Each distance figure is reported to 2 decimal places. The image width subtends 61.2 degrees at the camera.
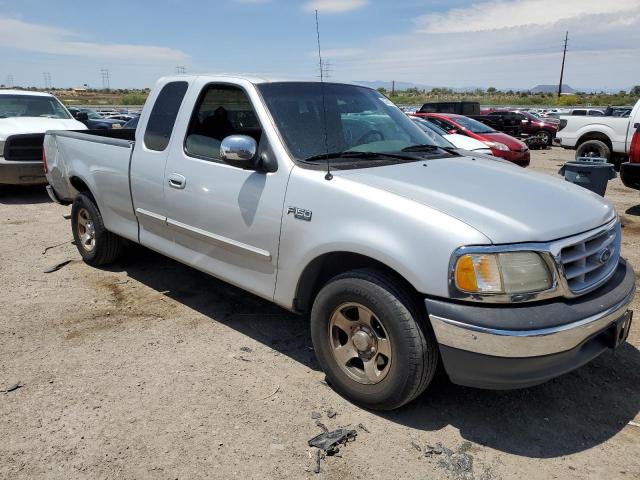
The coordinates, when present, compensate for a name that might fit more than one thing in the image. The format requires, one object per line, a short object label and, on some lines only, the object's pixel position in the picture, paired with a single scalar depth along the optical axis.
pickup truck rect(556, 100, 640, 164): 13.11
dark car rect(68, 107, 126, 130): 21.78
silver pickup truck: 2.60
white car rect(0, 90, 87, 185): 9.10
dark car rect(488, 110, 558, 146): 22.47
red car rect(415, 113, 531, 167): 13.03
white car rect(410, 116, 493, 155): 11.28
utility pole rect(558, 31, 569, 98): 65.81
